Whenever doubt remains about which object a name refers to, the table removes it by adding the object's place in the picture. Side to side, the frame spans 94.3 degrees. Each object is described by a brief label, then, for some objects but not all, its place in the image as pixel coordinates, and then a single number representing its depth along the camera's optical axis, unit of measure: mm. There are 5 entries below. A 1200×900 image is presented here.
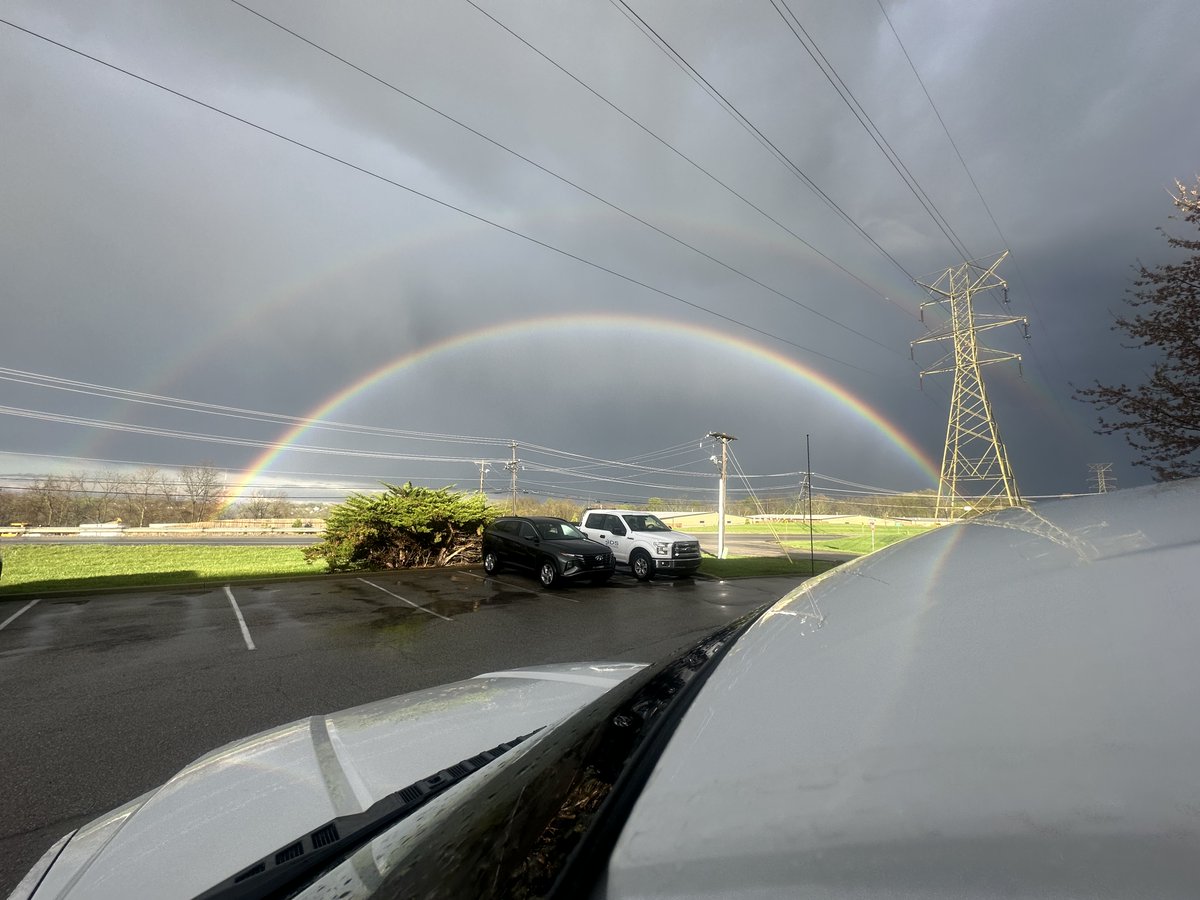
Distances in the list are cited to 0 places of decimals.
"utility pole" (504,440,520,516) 64625
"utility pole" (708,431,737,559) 22798
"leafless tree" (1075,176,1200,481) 6465
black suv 13523
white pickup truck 15758
